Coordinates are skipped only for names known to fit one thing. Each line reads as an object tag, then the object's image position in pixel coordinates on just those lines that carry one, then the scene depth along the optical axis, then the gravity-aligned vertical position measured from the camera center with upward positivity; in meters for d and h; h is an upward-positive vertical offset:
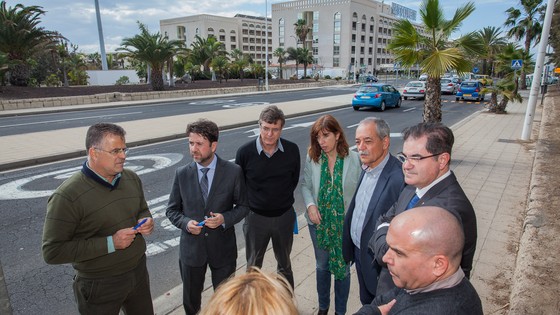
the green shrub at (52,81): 33.69 +0.68
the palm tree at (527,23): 37.59 +7.01
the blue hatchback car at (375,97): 19.62 -0.75
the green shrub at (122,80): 38.56 +0.80
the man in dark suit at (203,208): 2.82 -1.05
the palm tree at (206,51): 44.28 +4.71
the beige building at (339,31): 90.38 +15.41
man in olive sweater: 2.11 -0.94
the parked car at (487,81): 19.44 +0.11
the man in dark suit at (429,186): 1.96 -0.66
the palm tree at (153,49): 28.19 +3.18
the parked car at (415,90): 26.56 -0.51
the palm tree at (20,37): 23.23 +3.68
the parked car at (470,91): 25.53 -0.60
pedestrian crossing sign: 15.73 +0.88
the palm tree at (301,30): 72.21 +11.88
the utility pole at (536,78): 10.99 +0.15
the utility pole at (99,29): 34.48 +6.08
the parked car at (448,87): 31.86 -0.35
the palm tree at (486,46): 8.41 +2.66
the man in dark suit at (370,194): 2.62 -0.87
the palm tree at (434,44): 8.02 +0.99
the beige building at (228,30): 104.25 +18.26
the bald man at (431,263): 1.38 -0.75
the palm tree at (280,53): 63.59 +6.25
